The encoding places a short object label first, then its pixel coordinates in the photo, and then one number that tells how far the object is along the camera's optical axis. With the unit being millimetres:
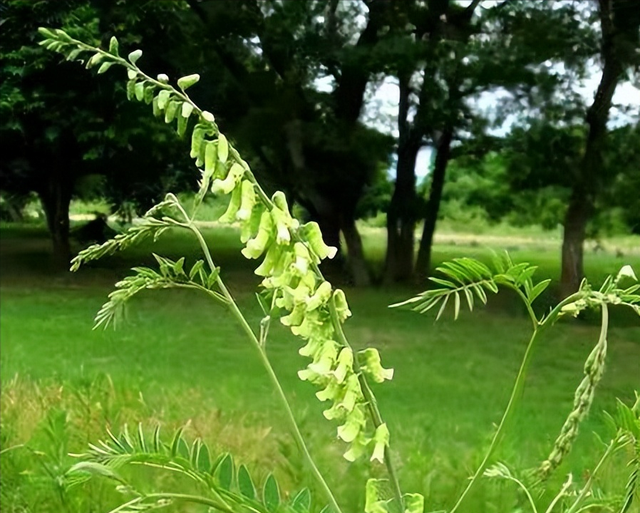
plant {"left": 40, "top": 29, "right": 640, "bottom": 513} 451
